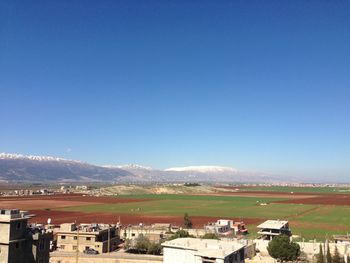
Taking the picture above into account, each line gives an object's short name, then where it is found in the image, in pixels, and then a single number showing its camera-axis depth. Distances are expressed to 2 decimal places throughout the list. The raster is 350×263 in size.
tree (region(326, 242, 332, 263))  49.33
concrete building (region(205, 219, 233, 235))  76.94
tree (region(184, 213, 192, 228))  89.60
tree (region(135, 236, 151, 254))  60.28
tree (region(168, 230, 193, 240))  60.21
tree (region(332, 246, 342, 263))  49.31
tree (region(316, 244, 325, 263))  49.72
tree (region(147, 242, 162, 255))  59.09
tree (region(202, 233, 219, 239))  58.47
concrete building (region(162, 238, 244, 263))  36.44
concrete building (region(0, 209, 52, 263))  37.28
